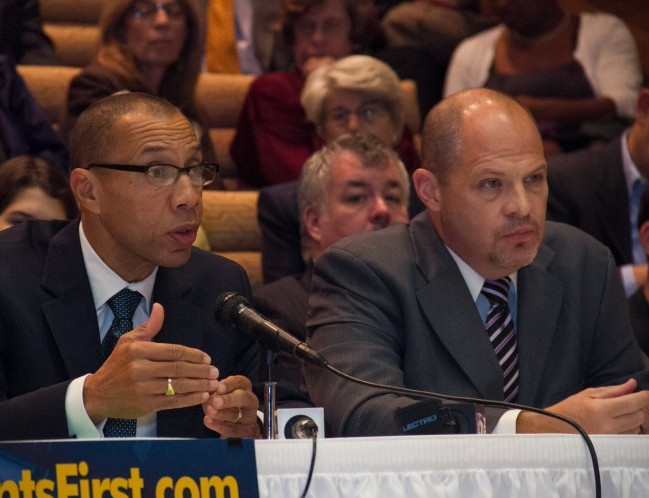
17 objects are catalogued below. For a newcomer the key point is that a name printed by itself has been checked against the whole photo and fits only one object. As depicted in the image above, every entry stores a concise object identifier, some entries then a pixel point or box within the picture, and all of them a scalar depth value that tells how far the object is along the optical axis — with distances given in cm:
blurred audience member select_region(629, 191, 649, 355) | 693
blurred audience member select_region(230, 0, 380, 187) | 974
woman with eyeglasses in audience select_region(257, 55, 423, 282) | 909
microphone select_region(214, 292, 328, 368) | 385
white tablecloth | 360
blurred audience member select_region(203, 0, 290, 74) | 1117
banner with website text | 344
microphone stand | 398
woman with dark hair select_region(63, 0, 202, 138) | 883
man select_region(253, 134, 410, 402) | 756
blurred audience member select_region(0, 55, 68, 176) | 845
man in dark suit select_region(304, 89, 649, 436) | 516
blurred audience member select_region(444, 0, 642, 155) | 1050
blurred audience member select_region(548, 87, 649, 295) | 876
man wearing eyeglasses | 483
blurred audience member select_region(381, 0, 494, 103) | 1189
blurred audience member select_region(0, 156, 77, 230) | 665
